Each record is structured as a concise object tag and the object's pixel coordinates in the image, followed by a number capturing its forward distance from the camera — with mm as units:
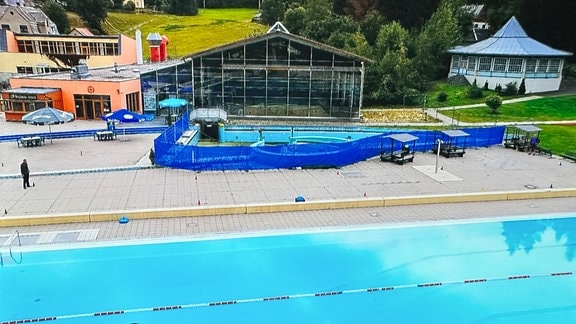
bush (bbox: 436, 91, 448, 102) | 40469
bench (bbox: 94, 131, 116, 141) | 25000
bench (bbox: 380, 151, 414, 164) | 21797
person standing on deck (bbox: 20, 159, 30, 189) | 16391
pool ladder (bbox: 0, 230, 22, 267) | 12147
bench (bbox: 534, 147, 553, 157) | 24006
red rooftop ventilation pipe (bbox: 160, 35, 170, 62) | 48906
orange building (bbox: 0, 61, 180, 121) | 30016
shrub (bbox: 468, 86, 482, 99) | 41531
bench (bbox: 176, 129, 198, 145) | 23148
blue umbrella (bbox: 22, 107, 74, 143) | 22953
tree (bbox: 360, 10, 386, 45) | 56022
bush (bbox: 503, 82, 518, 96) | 42281
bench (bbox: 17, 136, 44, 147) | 23062
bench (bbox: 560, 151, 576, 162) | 22902
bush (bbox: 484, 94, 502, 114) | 34250
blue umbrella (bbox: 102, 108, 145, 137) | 24922
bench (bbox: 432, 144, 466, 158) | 23312
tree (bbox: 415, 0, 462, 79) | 47438
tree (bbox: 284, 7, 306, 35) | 58503
